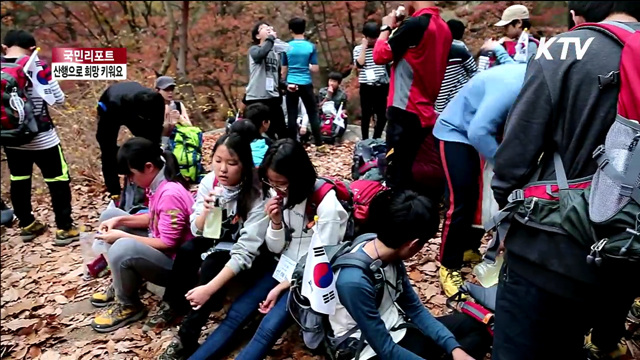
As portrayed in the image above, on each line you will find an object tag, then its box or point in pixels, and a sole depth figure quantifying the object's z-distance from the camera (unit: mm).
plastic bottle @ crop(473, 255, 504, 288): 2643
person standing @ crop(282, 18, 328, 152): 7141
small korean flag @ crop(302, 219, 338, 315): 2512
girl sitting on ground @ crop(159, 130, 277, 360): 3105
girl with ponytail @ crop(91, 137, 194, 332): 3459
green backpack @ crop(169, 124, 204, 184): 5020
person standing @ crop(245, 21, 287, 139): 6586
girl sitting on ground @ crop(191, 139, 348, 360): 2896
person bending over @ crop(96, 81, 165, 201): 4492
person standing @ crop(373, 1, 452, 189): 3955
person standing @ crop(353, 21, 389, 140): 6643
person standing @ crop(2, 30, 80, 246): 5043
